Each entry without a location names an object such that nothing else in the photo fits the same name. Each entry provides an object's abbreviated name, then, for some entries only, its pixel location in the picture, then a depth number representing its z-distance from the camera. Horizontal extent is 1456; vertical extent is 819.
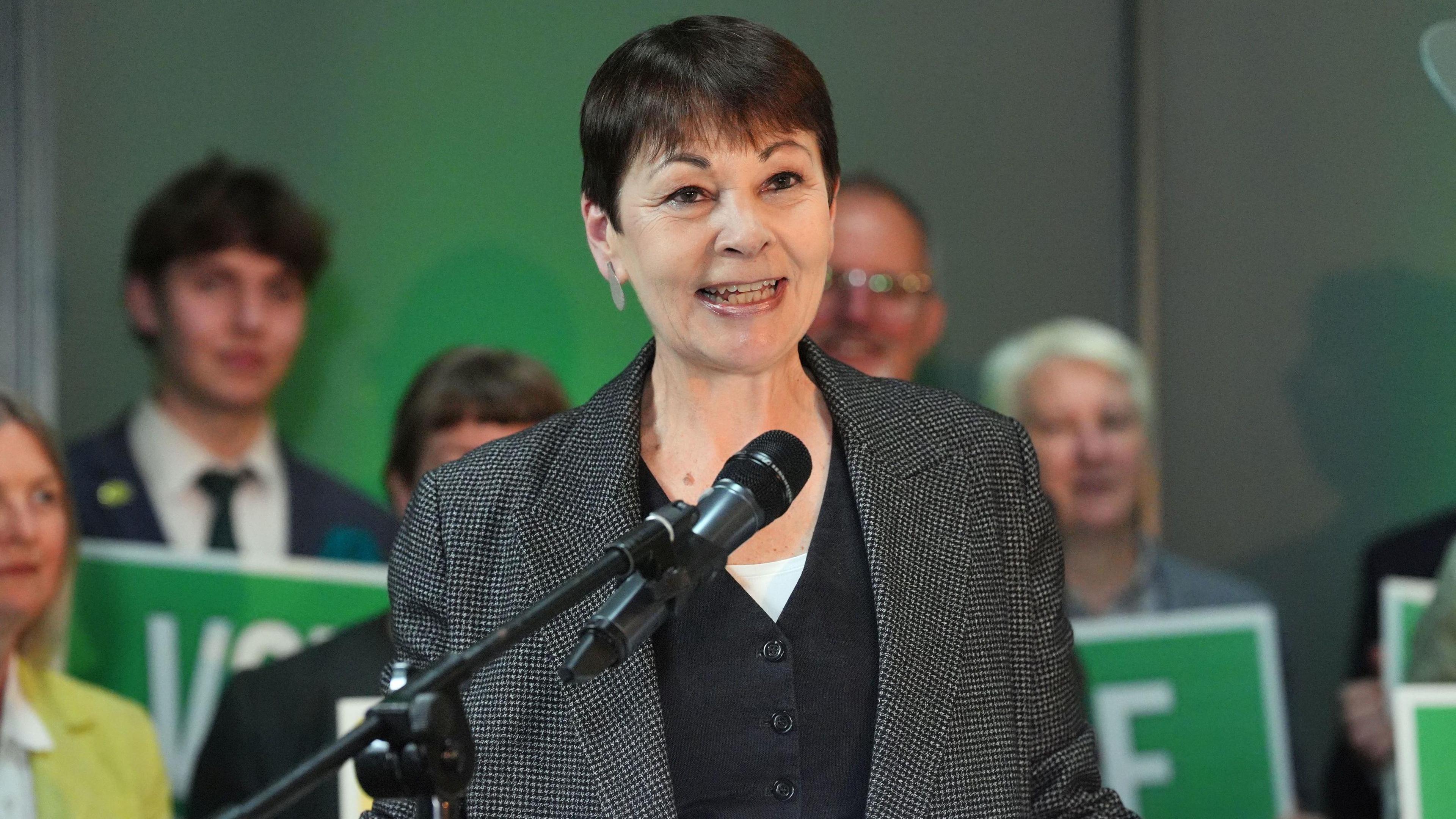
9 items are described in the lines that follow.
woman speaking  3.45
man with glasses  8.37
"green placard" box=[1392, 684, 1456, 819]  5.45
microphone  2.58
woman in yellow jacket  6.37
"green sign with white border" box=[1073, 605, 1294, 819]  8.25
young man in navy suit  7.68
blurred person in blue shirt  8.63
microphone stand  2.57
